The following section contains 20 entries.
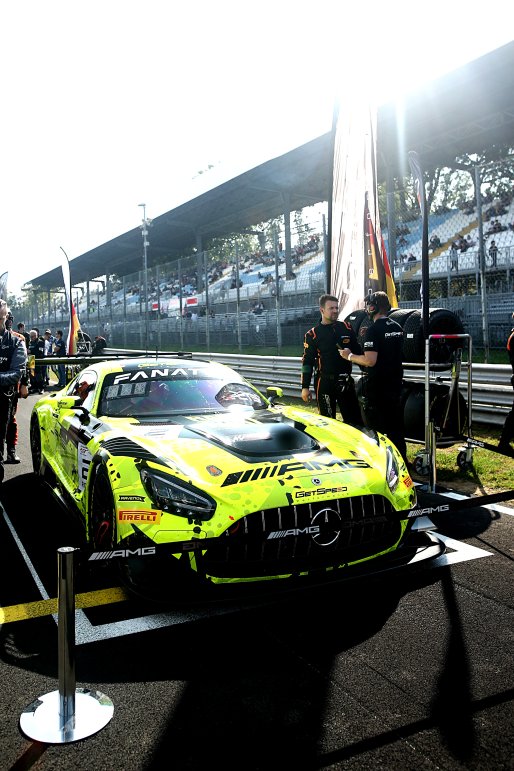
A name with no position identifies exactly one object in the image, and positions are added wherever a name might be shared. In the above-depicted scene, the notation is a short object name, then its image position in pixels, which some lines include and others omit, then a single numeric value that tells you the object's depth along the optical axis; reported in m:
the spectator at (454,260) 14.56
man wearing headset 5.87
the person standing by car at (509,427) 6.66
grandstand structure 14.64
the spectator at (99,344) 18.83
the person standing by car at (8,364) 6.20
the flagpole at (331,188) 9.54
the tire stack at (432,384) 6.49
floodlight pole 33.61
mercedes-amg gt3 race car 3.11
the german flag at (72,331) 17.22
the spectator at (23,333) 18.45
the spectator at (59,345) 21.38
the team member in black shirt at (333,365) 6.67
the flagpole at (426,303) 5.53
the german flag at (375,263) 9.33
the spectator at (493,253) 14.26
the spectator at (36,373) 17.14
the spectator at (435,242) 16.74
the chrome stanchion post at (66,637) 2.26
